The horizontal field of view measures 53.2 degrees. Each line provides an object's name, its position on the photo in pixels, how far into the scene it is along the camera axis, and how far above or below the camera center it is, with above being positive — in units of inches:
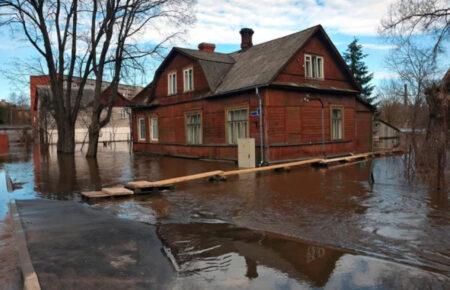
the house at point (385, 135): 1221.1 -24.6
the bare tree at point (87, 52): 1089.4 +208.4
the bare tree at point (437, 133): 392.5 -7.3
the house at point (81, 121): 2135.8 +74.7
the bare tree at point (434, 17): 857.4 +210.8
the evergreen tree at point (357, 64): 1801.2 +254.9
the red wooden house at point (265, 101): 791.7 +57.3
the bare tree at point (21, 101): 3841.0 +311.7
